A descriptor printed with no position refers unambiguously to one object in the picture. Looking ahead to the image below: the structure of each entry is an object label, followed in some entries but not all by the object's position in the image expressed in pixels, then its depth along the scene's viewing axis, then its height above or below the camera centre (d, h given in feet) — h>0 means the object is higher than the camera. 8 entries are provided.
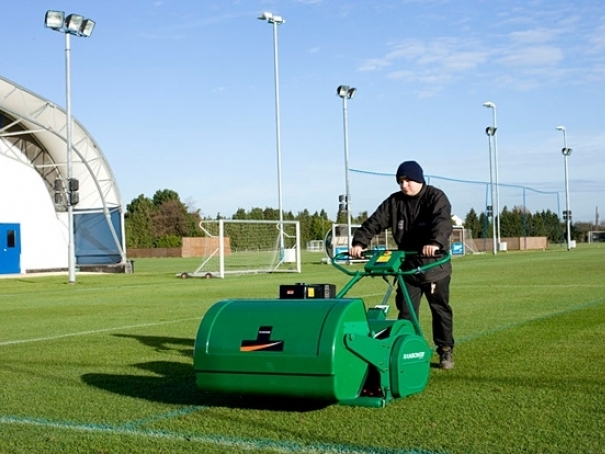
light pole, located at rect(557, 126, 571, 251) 229.29 +6.83
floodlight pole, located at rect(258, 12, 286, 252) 137.49 +25.41
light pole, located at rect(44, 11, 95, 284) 92.79 +21.72
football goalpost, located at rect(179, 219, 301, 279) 105.40 -0.09
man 23.91 +0.31
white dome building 120.98 +8.23
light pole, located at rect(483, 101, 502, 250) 212.23 +13.77
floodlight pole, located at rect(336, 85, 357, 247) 146.14 +19.80
